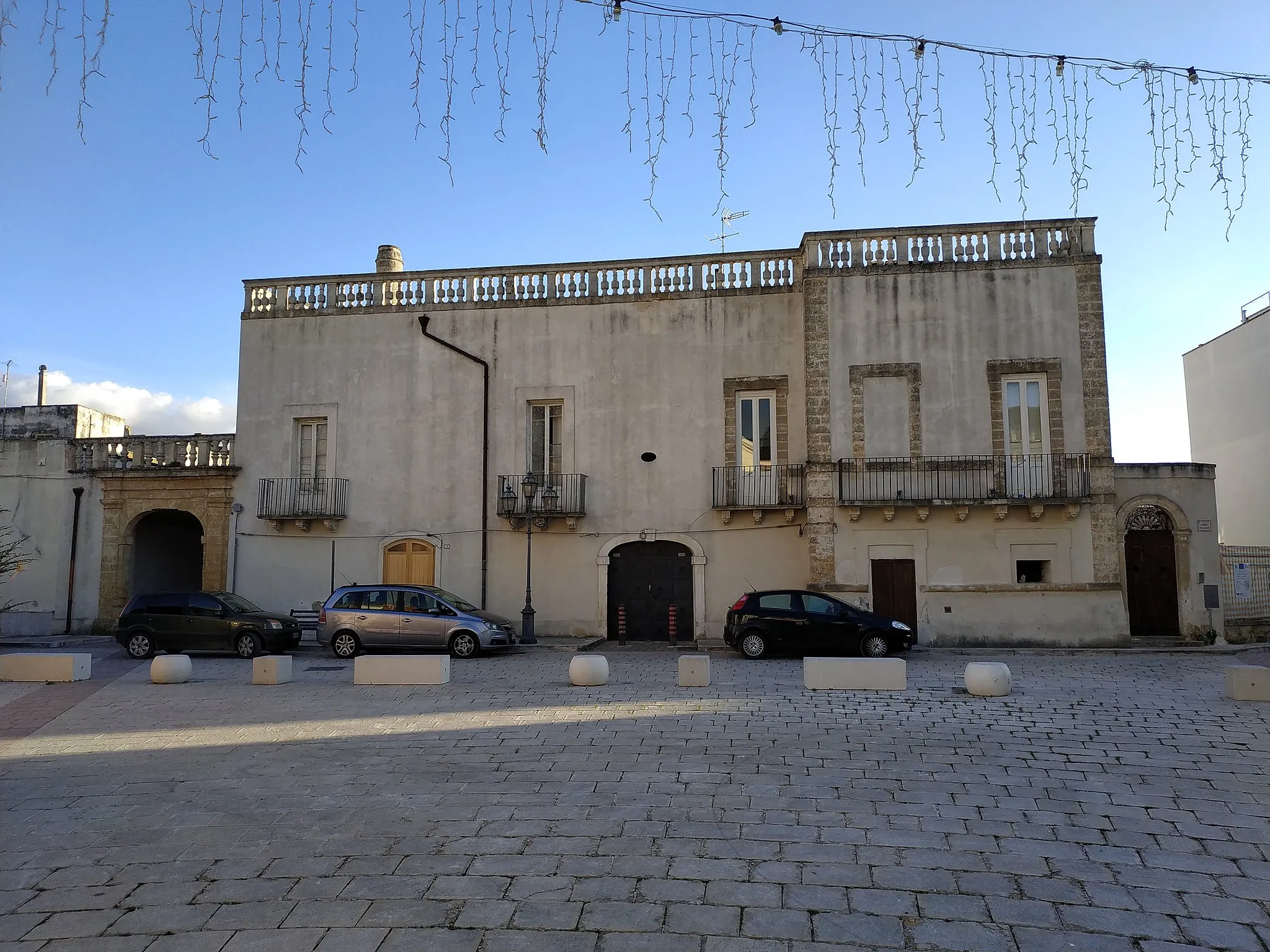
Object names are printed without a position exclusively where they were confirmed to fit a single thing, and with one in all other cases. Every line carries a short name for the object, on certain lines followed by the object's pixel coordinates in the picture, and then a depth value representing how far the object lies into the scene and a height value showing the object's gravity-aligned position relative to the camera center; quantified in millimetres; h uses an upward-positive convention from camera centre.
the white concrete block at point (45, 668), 14398 -1843
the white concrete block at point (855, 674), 12516 -1685
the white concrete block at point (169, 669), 14070 -1833
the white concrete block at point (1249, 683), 11188 -1617
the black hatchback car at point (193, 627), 18172 -1516
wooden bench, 21094 -1592
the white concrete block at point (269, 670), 13859 -1805
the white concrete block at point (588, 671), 13109 -1729
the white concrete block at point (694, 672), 12891 -1710
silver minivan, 17766 -1393
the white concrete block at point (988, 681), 11711 -1662
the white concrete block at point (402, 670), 13719 -1787
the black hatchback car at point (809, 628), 17031 -1428
